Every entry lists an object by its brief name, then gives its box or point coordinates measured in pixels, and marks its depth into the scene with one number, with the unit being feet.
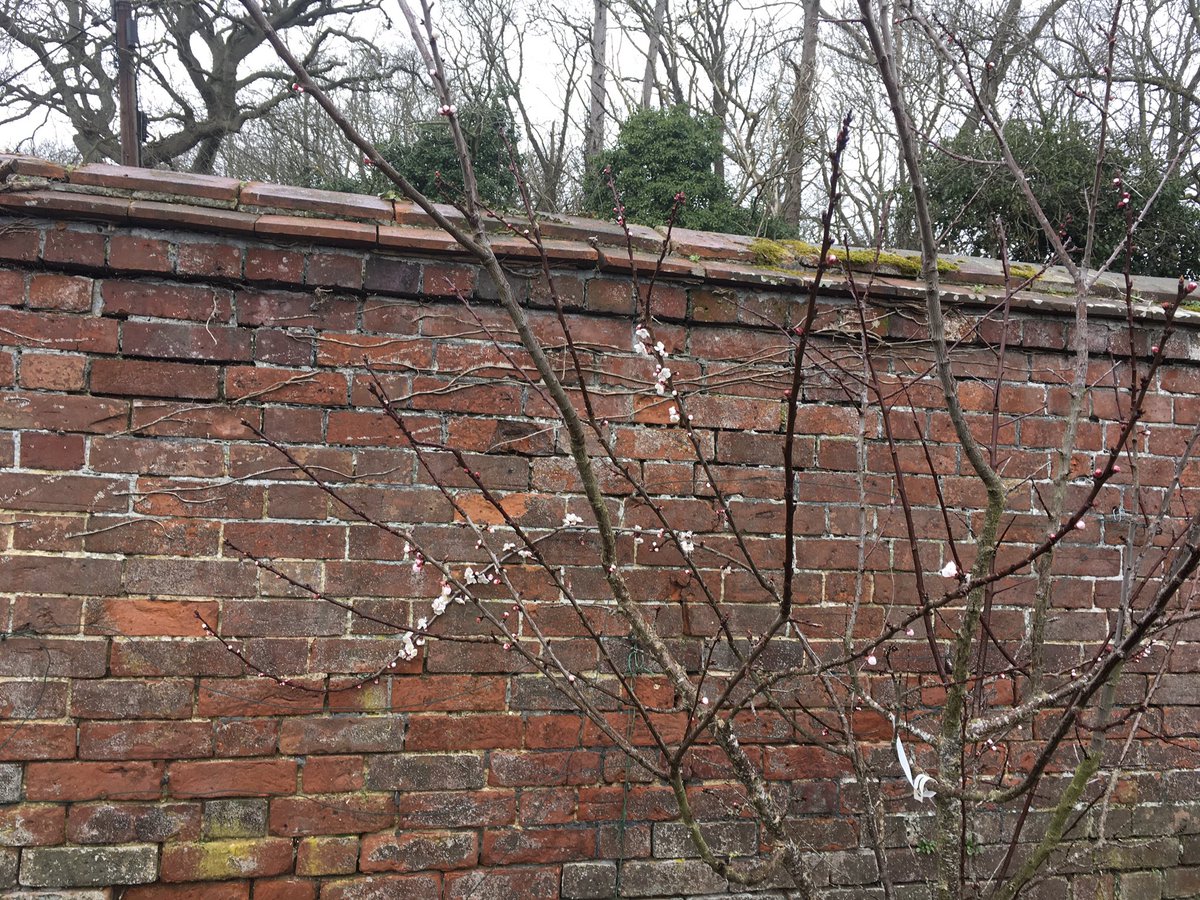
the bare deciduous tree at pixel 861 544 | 7.04
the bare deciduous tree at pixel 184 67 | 31.73
